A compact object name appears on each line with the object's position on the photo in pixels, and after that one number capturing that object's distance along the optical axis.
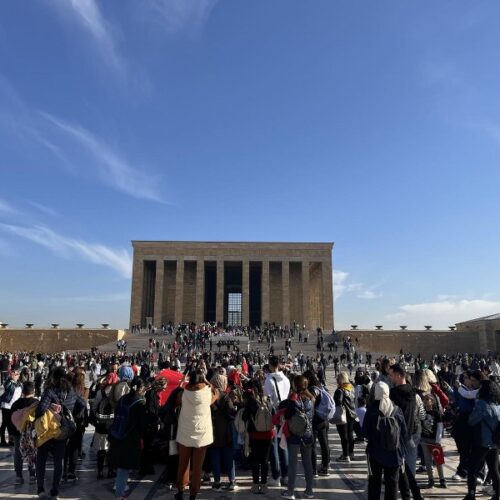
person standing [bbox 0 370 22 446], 7.74
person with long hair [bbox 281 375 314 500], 5.47
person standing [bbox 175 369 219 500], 5.23
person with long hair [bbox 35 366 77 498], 5.33
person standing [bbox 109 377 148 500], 5.18
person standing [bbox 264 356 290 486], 6.18
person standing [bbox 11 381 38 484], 6.14
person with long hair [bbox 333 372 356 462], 7.34
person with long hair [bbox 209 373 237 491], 5.79
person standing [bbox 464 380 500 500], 5.24
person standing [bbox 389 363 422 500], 5.09
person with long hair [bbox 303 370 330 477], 6.32
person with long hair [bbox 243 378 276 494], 5.76
